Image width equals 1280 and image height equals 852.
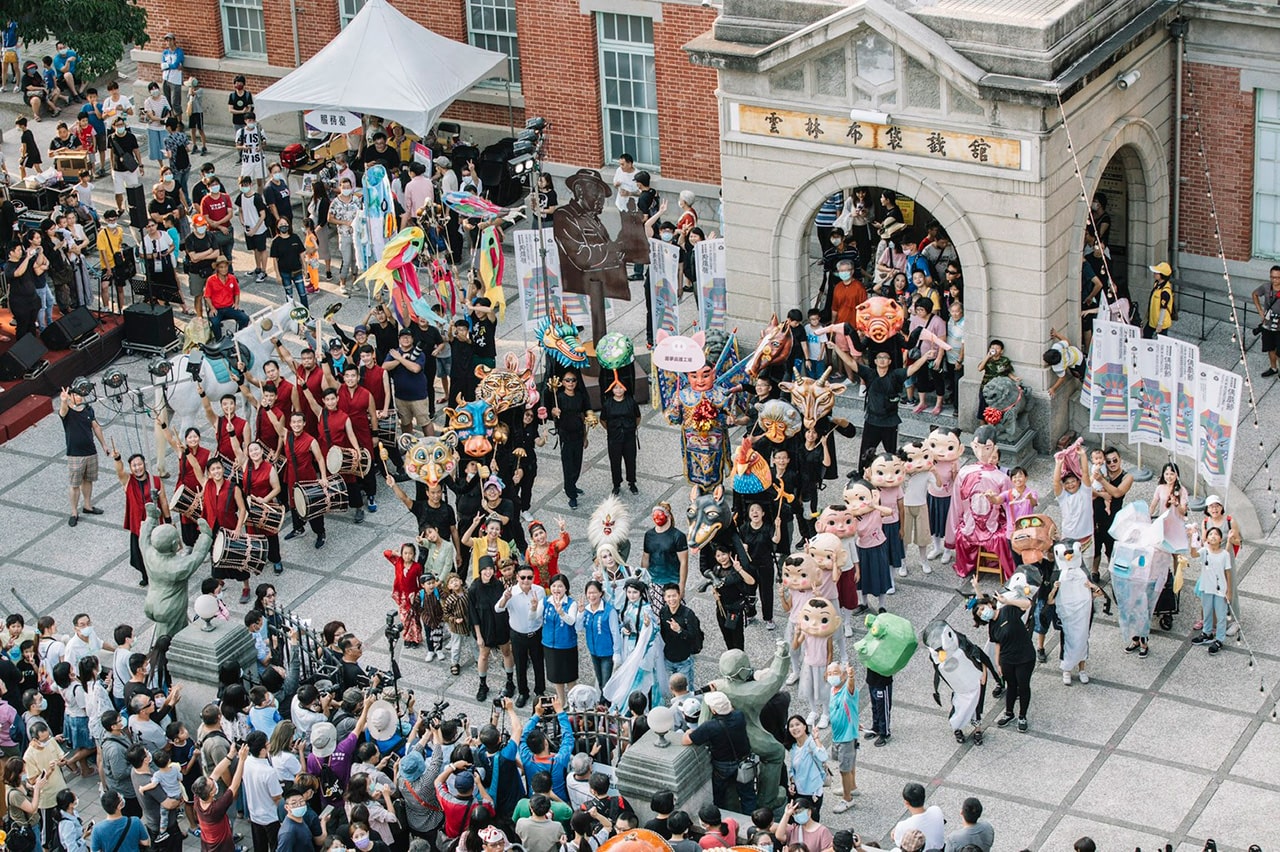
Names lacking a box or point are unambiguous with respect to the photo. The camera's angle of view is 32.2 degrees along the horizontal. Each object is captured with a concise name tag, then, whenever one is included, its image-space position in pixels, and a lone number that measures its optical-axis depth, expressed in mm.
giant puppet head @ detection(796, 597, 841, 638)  21375
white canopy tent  33375
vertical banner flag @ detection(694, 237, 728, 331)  29469
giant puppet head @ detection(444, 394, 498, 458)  24688
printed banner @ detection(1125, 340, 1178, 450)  24484
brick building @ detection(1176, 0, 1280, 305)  28109
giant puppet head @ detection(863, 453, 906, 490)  23984
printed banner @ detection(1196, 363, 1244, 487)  23156
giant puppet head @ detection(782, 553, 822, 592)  22172
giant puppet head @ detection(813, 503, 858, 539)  22953
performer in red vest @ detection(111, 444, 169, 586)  25734
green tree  32344
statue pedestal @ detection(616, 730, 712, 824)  19297
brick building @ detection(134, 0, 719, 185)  33250
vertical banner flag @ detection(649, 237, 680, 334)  29125
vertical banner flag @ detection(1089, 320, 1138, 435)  25328
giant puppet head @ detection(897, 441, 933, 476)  24359
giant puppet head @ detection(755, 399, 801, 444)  24719
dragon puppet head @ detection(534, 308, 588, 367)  26938
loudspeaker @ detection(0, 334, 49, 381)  30875
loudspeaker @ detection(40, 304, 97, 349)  31516
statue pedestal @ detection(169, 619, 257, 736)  22156
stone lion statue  26891
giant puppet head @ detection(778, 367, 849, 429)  24984
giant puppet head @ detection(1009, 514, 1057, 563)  22594
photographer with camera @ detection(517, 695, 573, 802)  19594
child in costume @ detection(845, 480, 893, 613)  23484
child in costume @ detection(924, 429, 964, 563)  24453
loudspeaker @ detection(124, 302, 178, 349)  31875
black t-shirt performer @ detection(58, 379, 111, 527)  26953
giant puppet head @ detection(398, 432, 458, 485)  24375
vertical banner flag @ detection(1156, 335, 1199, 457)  24016
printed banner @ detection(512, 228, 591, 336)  29250
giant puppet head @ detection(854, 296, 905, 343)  26750
